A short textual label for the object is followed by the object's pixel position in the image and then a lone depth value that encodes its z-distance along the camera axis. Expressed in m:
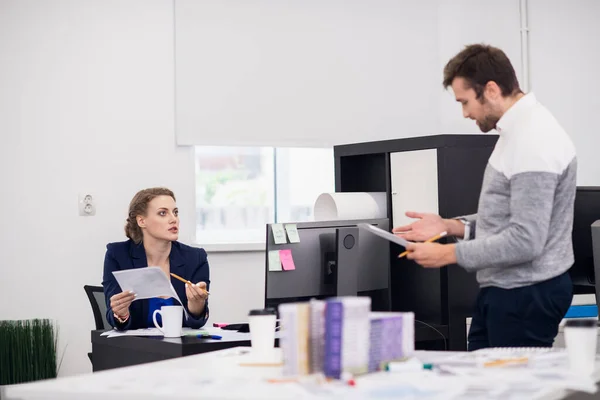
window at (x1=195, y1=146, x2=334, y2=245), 4.94
